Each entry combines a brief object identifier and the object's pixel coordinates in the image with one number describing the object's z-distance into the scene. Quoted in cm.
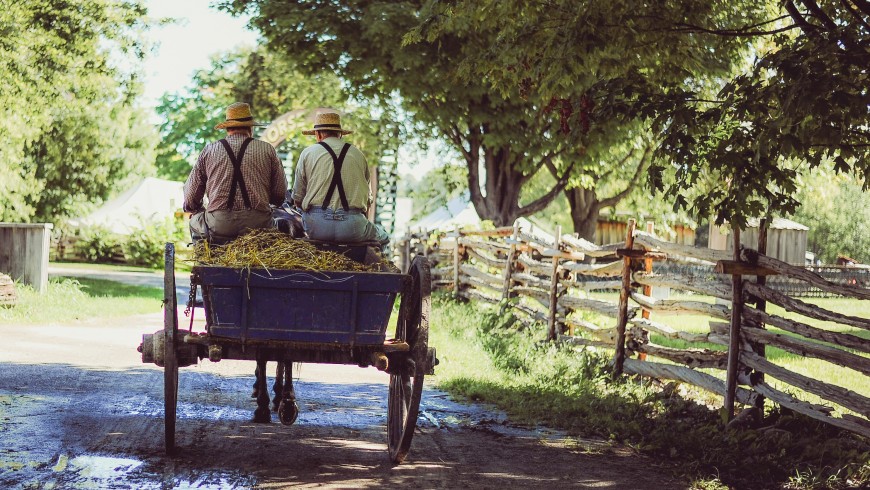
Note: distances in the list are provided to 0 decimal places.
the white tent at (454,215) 4167
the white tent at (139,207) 4128
